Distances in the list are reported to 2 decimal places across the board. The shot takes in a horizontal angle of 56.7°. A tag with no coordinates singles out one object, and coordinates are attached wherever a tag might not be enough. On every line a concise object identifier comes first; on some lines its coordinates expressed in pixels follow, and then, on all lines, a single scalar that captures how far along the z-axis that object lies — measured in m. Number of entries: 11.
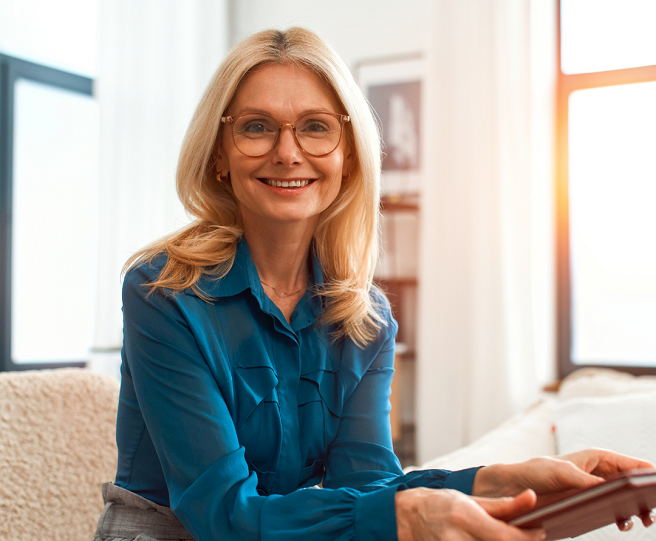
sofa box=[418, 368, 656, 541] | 1.28
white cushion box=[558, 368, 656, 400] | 1.76
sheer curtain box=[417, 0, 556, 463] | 2.76
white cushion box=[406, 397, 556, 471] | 1.37
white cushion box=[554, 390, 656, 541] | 1.14
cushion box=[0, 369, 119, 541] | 1.08
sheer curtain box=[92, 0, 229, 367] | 3.38
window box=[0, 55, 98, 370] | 3.28
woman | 0.80
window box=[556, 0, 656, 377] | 2.85
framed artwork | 3.36
